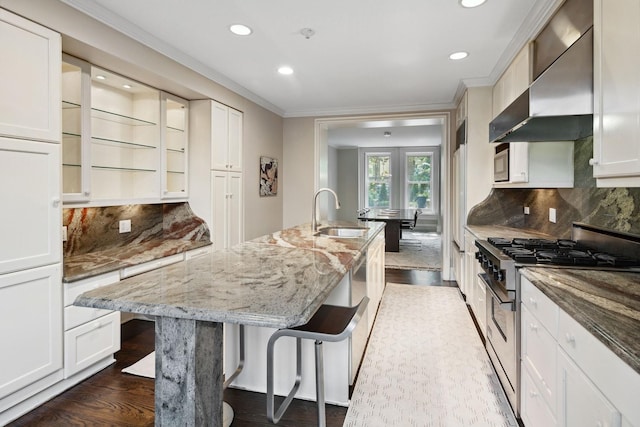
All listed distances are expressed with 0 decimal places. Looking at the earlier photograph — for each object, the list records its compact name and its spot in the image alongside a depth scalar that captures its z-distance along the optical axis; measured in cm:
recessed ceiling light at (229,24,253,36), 277
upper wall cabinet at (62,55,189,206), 262
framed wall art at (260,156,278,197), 512
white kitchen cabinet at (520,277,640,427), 100
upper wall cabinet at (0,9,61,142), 197
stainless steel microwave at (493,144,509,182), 325
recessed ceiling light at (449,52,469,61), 328
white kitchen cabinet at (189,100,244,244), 390
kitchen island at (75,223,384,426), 113
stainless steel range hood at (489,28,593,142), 170
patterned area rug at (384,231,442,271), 624
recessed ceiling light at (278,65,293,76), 369
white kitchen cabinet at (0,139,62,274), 200
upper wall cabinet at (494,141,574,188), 275
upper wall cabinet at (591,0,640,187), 132
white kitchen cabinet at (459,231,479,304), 350
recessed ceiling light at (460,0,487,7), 237
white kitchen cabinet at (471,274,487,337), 302
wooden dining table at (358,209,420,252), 748
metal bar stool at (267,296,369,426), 158
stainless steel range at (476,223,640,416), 191
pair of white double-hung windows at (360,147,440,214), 1113
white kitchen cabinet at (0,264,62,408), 200
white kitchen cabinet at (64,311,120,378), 236
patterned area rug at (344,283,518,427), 208
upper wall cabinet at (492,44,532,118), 281
